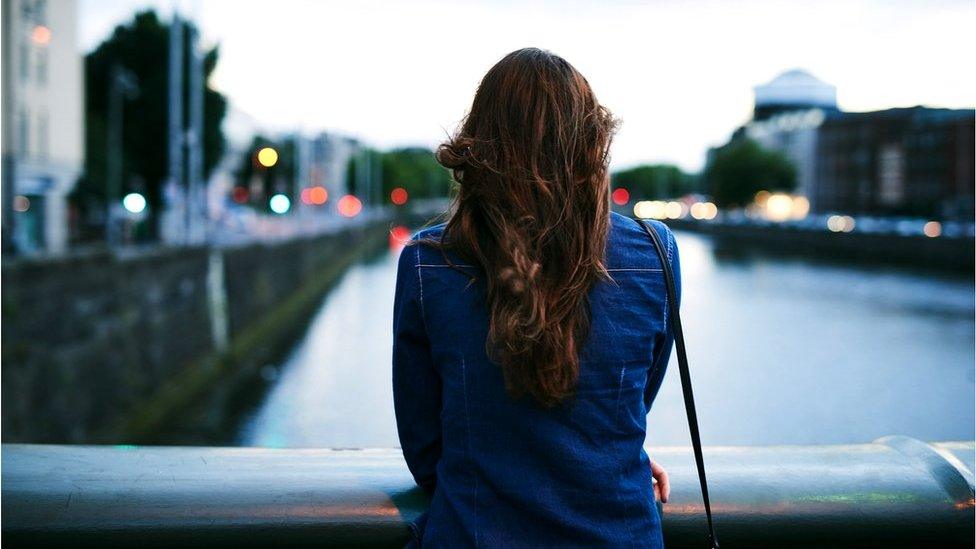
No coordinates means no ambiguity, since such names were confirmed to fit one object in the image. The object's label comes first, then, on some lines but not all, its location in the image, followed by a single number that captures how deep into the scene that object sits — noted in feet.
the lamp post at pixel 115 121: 126.31
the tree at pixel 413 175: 410.31
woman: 4.46
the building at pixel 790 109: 339.34
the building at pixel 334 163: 297.53
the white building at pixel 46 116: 99.60
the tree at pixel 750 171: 276.00
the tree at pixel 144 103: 145.48
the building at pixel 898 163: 205.98
